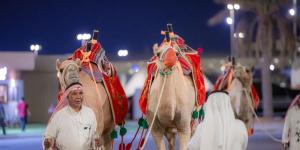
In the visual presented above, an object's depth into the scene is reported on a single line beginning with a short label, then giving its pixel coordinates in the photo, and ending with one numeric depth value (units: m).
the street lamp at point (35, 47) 49.53
